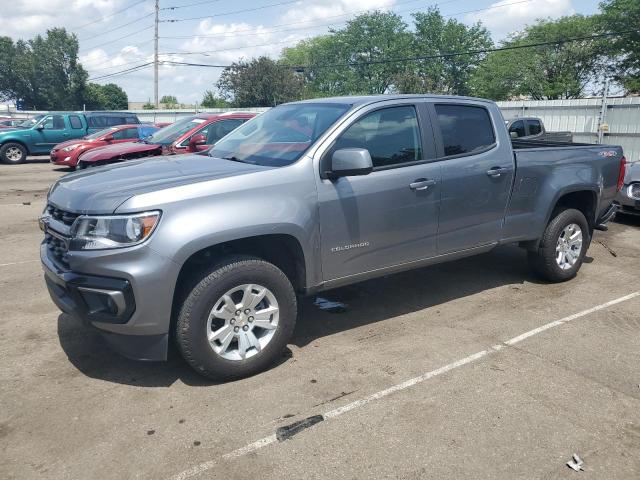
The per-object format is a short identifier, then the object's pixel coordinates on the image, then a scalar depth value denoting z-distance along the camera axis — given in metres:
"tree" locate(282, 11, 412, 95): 75.00
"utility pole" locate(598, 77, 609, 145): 17.36
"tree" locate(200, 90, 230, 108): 69.34
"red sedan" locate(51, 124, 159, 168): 16.83
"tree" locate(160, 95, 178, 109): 104.38
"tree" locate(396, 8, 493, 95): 68.62
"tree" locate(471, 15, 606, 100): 44.00
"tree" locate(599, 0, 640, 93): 37.00
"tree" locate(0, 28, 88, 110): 68.88
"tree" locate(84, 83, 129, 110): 70.88
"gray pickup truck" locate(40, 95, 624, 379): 3.44
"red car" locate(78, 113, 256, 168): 10.97
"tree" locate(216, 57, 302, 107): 50.09
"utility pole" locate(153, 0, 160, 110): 43.69
